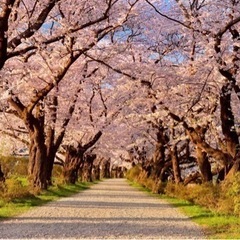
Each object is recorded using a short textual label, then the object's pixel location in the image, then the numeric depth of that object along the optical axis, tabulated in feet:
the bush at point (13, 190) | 53.06
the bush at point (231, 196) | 39.68
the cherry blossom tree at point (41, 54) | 39.04
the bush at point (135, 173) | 159.35
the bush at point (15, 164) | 142.41
